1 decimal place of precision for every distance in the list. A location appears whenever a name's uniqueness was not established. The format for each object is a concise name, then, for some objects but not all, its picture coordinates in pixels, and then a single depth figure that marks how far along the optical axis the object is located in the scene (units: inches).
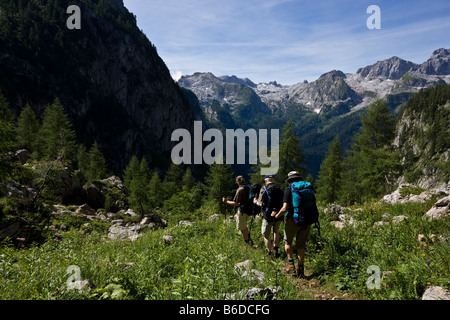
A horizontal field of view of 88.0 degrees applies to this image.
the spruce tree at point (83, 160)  1718.4
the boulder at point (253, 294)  138.7
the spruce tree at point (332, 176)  1190.9
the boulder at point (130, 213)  1215.6
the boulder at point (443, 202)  298.9
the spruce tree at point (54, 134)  1277.1
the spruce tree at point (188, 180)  1962.4
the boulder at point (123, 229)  586.9
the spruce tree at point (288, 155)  986.1
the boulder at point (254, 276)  166.4
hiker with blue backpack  219.8
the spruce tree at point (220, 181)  1219.2
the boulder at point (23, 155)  914.5
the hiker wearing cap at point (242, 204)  306.3
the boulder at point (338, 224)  317.7
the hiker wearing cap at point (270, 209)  263.3
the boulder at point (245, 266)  176.2
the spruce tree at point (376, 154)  886.0
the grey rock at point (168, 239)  304.8
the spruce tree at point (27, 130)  1411.5
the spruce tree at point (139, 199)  1291.8
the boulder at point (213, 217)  447.7
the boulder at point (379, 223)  287.7
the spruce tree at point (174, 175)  2082.2
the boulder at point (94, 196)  1092.5
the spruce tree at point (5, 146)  406.7
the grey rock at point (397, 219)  295.0
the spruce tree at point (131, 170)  1927.3
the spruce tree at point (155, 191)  1648.6
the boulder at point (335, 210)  381.7
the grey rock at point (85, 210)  823.8
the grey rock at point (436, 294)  139.0
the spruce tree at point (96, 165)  1748.3
